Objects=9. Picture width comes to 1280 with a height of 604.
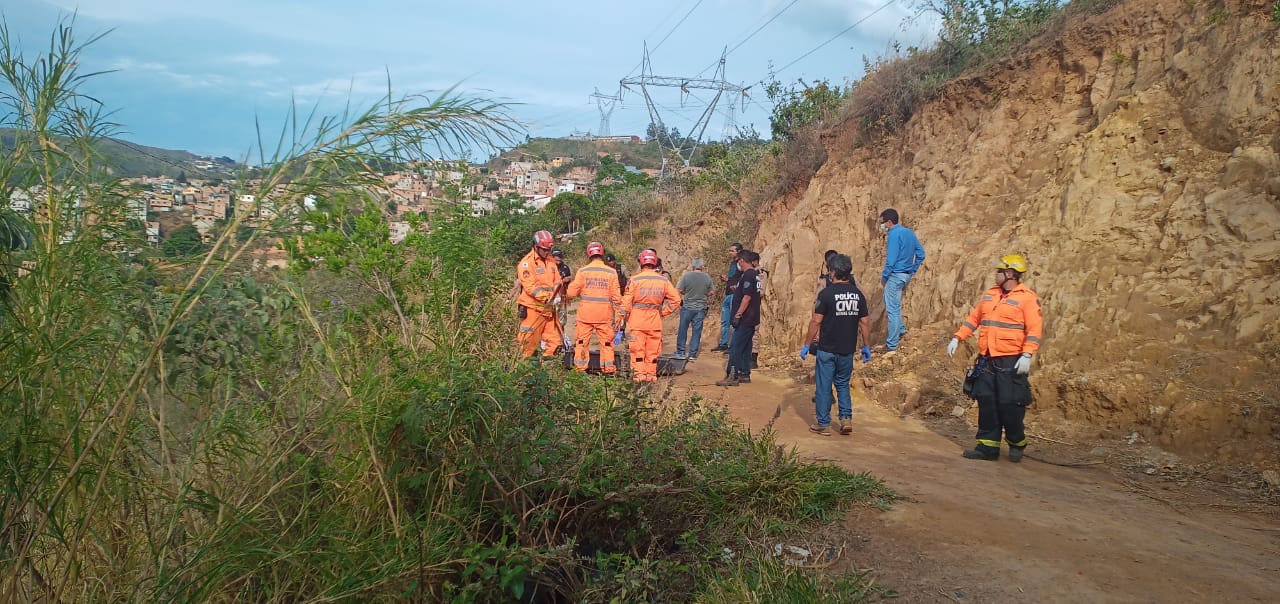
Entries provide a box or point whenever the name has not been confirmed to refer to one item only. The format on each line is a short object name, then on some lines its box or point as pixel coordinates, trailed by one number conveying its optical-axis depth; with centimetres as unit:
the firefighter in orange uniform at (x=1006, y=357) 696
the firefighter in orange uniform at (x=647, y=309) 952
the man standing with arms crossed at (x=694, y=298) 1267
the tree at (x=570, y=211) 3403
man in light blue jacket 1094
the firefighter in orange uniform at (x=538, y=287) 903
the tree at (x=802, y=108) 1838
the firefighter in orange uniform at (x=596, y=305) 909
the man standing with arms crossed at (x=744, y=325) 1055
